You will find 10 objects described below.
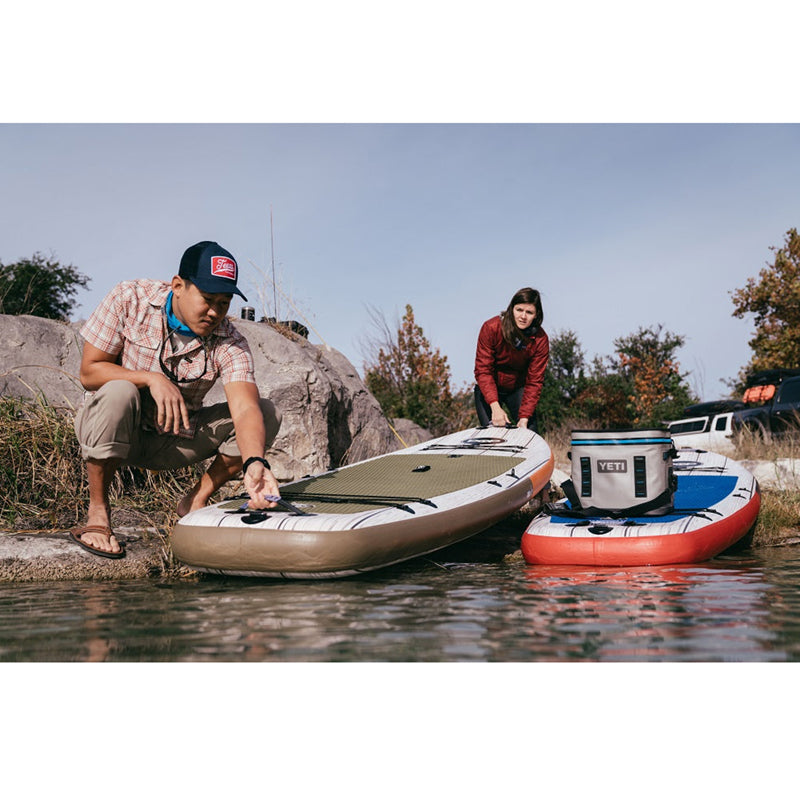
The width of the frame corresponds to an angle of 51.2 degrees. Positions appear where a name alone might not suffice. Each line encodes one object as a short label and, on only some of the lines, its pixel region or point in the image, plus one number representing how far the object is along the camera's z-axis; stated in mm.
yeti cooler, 4969
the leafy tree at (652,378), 18656
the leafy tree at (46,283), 14081
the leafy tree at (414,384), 12562
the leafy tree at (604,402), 17125
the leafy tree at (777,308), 19469
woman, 6379
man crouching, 4023
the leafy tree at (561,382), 16078
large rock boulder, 6312
